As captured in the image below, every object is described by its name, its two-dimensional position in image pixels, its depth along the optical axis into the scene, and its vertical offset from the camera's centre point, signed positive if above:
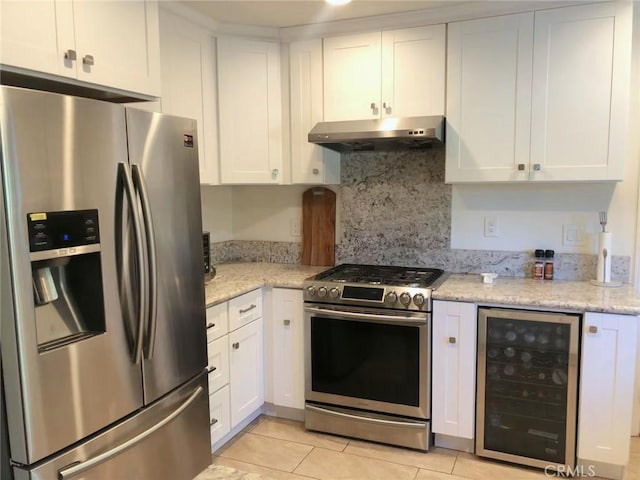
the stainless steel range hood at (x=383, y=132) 2.59 +0.35
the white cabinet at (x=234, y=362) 2.51 -0.92
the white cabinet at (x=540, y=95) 2.44 +0.52
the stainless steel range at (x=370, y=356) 2.61 -0.90
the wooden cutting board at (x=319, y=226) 3.41 -0.21
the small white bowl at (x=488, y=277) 2.75 -0.48
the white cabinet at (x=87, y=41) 1.57 +0.58
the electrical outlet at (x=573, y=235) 2.82 -0.25
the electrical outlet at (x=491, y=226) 2.98 -0.20
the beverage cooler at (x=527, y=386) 2.40 -0.99
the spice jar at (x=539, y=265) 2.85 -0.43
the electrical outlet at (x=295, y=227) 3.53 -0.23
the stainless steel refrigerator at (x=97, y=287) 1.38 -0.30
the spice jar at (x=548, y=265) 2.83 -0.42
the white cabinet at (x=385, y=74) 2.79 +0.72
